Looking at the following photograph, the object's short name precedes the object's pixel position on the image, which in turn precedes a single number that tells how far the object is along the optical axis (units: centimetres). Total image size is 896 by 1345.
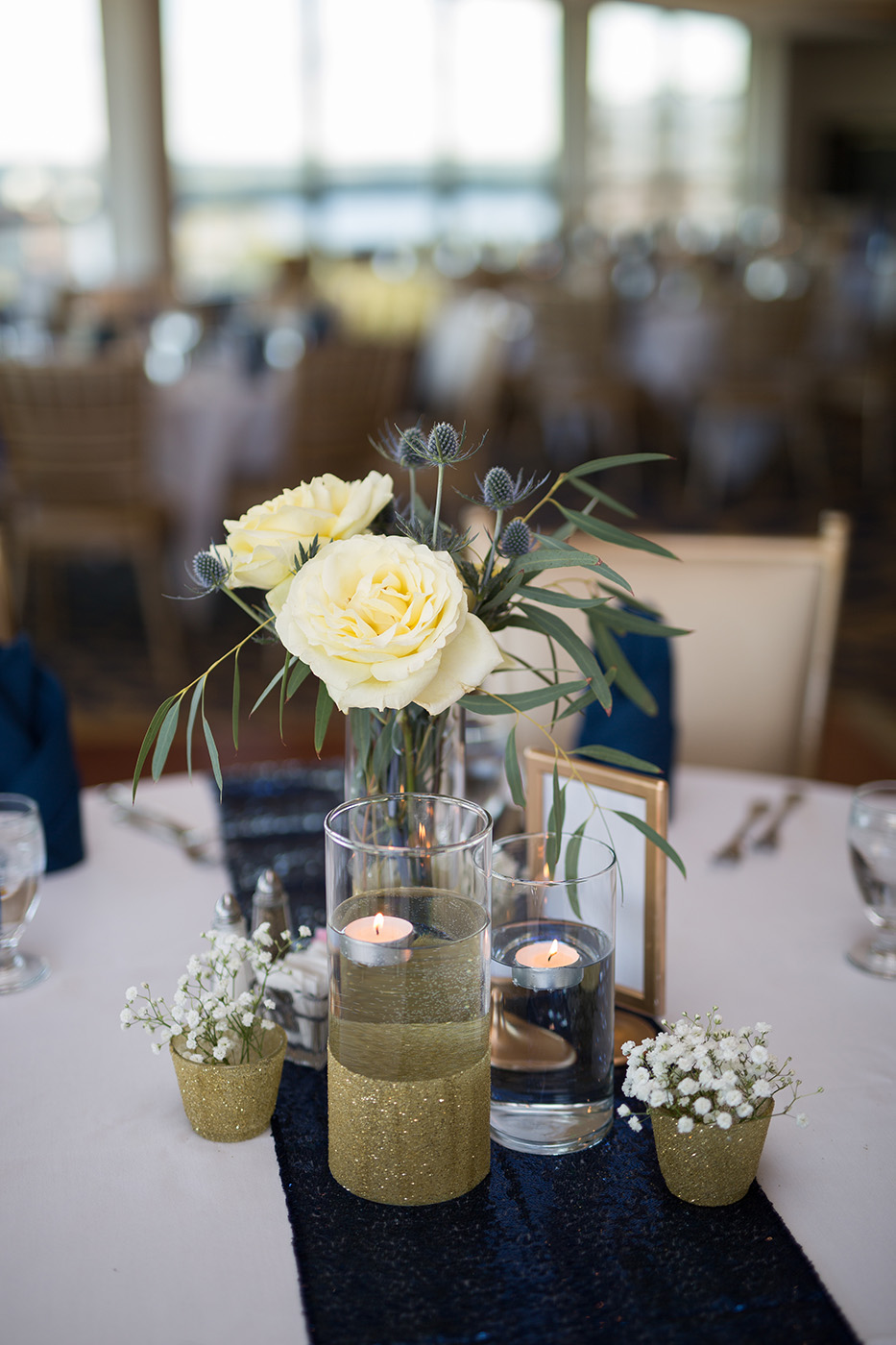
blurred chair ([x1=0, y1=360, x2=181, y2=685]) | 352
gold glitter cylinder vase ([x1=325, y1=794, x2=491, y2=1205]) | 75
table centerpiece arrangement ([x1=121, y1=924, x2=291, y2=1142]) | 83
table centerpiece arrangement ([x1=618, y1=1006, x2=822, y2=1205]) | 75
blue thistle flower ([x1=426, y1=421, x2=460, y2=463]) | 78
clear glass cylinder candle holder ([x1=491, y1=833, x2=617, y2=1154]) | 82
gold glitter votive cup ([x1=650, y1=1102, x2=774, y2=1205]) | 77
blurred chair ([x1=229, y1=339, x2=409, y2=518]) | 380
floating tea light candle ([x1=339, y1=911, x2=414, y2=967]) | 74
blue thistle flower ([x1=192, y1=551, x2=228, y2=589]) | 80
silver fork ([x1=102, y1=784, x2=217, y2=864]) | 130
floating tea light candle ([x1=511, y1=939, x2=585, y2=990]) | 82
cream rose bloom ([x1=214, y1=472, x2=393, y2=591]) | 79
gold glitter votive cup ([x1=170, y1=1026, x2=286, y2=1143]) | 83
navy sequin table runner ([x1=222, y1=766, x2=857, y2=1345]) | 71
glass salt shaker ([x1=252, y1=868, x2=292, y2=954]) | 100
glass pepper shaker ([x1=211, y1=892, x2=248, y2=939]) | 96
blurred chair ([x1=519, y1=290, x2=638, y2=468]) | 586
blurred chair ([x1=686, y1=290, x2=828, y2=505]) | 570
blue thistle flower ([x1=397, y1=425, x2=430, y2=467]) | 79
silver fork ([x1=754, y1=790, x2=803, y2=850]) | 130
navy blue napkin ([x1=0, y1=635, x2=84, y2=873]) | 123
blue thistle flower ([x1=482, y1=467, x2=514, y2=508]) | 78
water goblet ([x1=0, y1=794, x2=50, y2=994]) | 101
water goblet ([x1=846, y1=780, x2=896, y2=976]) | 105
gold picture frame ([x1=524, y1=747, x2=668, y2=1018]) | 95
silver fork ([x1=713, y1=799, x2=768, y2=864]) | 127
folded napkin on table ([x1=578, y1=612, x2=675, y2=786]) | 124
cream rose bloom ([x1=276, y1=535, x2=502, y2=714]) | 72
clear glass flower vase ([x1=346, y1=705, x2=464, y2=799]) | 86
